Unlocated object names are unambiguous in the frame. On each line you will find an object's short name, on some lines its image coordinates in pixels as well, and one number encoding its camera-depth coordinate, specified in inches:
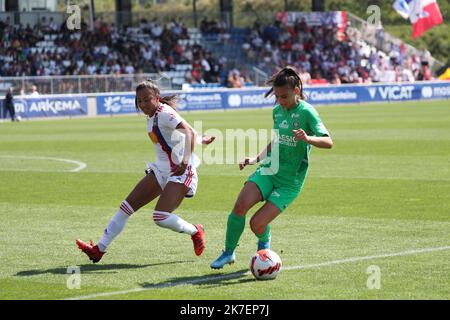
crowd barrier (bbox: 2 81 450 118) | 1749.5
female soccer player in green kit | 367.9
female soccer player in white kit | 399.5
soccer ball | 354.3
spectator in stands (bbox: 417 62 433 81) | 2576.3
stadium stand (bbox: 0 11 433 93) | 2018.9
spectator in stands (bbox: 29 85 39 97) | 1715.1
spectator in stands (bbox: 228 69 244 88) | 2105.1
